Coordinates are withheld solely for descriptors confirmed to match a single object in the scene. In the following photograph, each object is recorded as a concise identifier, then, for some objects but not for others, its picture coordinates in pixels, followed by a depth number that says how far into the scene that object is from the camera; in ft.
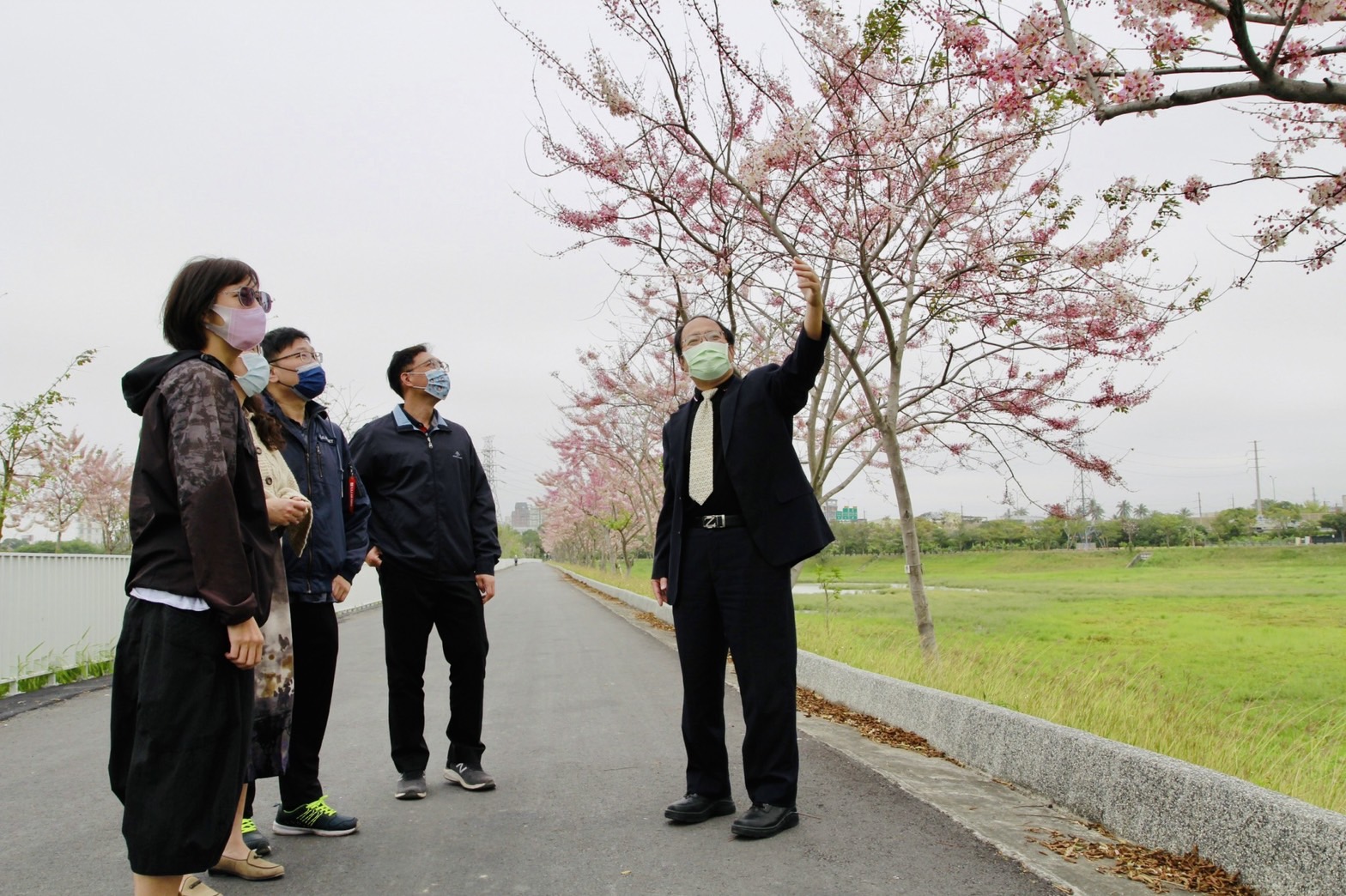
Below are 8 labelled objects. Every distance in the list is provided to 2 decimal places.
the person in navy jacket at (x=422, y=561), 15.43
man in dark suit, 13.01
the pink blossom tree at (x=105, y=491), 108.99
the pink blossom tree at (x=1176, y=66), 13.04
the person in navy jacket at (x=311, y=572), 13.01
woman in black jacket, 8.68
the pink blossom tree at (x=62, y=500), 94.07
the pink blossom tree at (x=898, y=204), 26.20
